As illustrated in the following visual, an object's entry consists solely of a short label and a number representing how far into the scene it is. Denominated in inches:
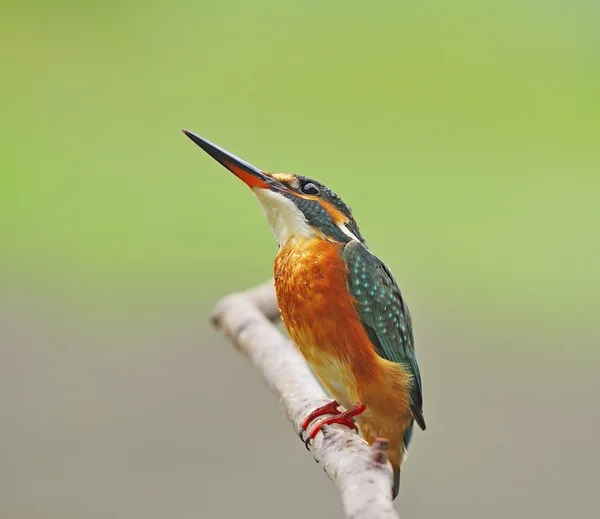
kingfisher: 191.9
